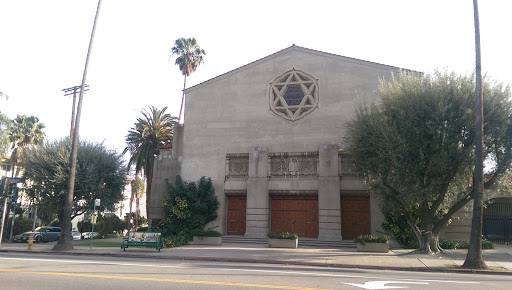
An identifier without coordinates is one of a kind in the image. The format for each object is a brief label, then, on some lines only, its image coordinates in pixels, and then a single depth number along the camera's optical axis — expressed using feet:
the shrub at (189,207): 88.79
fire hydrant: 71.95
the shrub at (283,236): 72.13
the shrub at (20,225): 115.96
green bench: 65.82
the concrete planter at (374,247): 65.26
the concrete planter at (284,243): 71.82
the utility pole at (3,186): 74.59
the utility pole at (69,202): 69.87
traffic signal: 72.95
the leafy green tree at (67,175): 92.68
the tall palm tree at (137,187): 160.86
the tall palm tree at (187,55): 148.46
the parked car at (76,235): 126.41
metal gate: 83.30
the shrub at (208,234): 80.39
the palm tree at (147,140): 121.19
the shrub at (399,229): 74.08
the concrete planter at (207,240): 79.82
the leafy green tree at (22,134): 135.23
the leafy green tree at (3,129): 87.09
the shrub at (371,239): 65.67
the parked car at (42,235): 103.00
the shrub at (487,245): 70.31
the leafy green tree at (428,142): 56.95
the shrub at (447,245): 71.33
